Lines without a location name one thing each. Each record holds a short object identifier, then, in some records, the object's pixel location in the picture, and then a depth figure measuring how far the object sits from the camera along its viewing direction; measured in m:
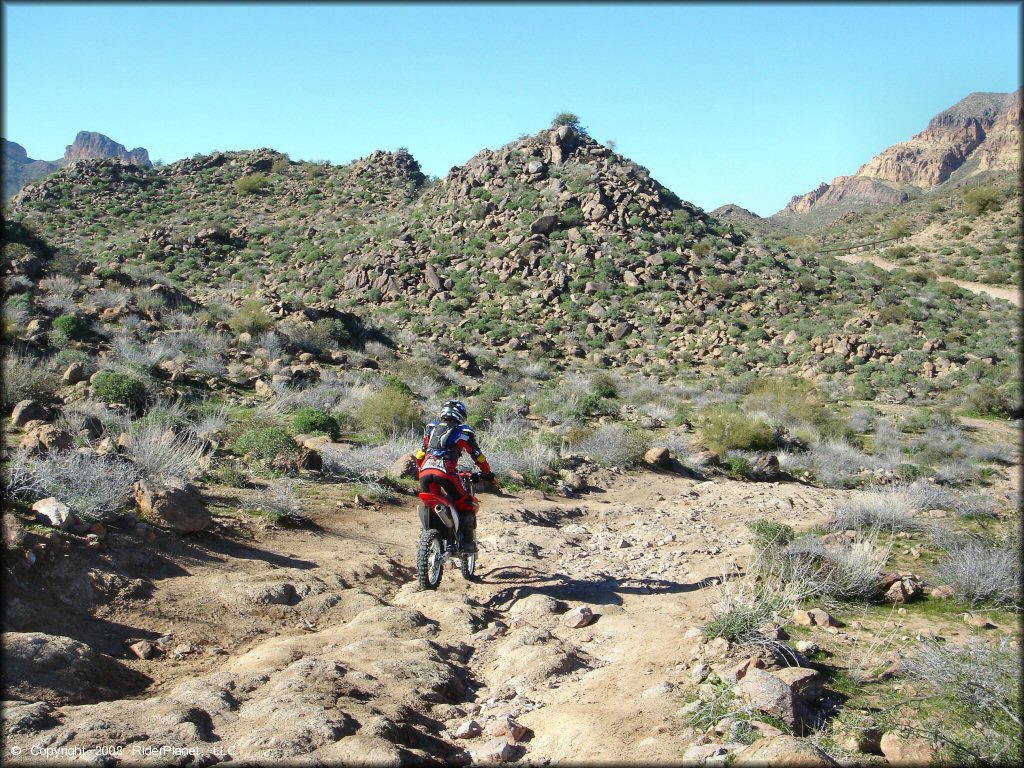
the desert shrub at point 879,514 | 8.84
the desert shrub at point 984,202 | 42.56
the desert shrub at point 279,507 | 7.78
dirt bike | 6.25
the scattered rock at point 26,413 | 9.33
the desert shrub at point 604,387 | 21.28
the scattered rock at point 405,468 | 10.45
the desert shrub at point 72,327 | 14.71
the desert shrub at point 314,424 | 12.00
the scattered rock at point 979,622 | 5.54
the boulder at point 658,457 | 13.36
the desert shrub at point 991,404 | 20.58
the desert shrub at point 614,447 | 12.92
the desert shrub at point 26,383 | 10.23
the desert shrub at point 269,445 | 9.47
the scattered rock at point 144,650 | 4.62
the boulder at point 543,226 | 35.41
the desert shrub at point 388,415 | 13.20
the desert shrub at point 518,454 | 11.28
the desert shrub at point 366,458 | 10.00
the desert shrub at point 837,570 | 5.99
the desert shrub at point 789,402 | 18.61
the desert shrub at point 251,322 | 19.95
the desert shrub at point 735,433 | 15.11
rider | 6.31
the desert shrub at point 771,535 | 7.08
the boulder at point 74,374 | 11.72
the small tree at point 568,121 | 42.69
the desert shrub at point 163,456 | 7.43
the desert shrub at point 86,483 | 6.13
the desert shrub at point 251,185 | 48.28
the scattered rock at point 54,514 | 5.71
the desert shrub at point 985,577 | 5.96
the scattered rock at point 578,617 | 5.69
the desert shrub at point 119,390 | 10.98
